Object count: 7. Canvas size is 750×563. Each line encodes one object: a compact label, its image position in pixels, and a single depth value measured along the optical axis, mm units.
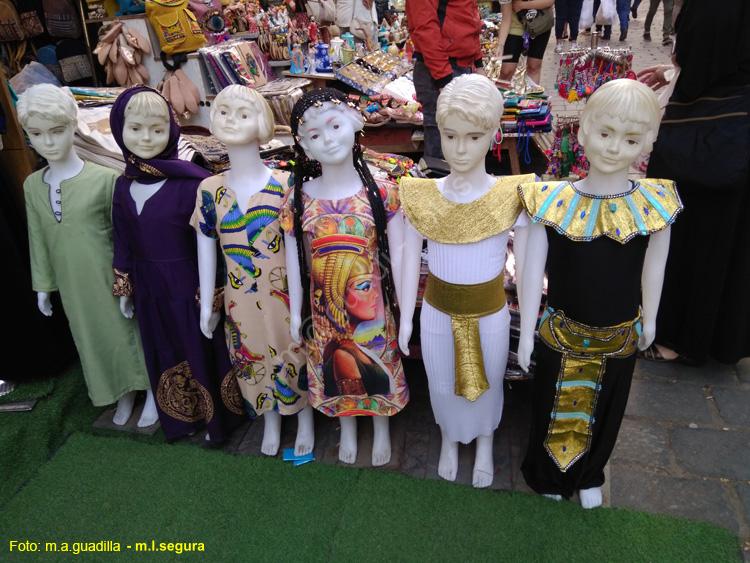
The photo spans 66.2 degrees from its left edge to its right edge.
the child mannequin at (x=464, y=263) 1949
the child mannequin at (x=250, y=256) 2266
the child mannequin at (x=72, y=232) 2541
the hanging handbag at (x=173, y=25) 4406
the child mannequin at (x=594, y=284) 1797
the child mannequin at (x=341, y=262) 2152
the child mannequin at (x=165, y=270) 2447
